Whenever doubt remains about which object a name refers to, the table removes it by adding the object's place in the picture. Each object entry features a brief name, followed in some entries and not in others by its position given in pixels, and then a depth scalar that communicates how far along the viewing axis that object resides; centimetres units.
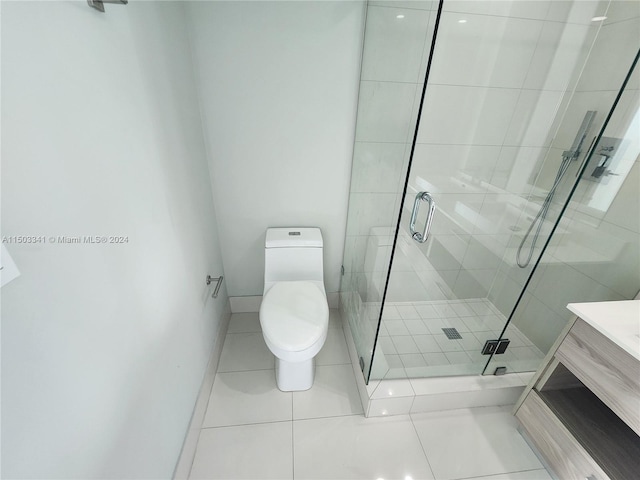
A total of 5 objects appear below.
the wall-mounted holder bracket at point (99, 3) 66
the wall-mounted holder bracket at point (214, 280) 157
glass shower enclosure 120
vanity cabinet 93
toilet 133
